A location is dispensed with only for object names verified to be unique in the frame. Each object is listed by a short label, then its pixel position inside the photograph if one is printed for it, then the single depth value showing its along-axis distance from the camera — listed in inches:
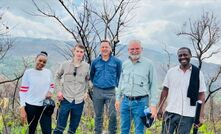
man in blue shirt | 182.3
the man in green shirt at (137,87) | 164.3
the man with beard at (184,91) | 153.7
